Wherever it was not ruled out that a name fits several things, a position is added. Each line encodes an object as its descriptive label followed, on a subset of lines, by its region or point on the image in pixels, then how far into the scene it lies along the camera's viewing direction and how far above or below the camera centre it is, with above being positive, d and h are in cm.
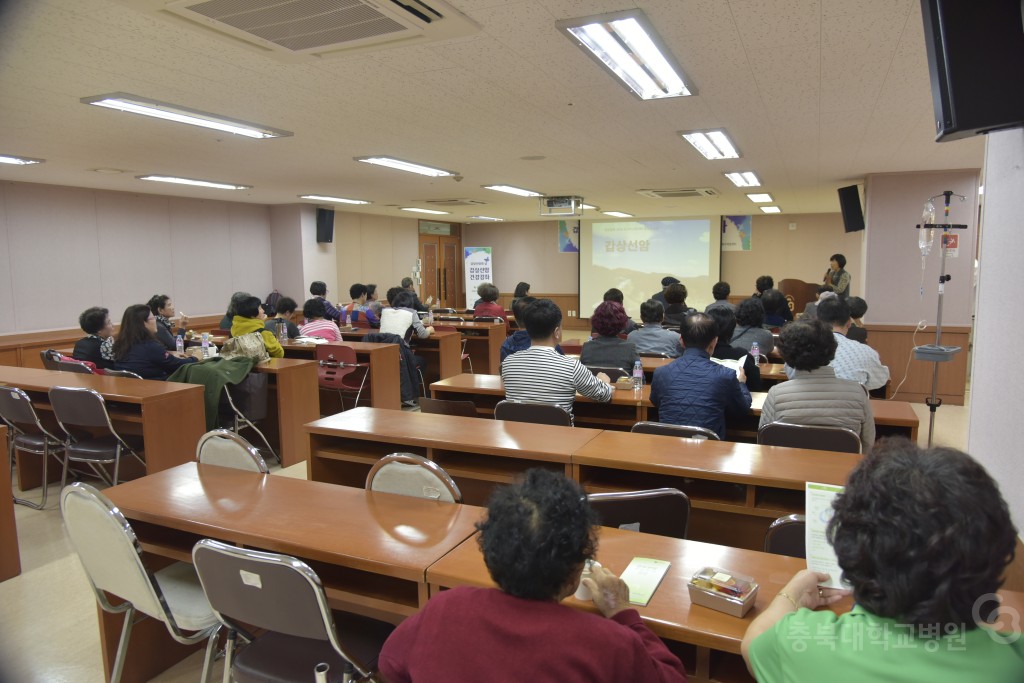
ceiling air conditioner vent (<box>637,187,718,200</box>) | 875 +118
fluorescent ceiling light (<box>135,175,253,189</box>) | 711 +114
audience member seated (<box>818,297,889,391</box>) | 415 -60
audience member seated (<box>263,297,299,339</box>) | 668 -46
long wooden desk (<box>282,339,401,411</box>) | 617 -91
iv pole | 397 -51
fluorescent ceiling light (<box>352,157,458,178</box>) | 597 +112
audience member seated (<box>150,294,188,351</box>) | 610 -41
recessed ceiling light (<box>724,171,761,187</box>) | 724 +116
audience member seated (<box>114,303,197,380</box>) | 483 -55
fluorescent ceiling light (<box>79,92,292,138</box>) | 370 +106
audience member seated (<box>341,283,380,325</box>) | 818 -42
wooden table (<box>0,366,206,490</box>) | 398 -90
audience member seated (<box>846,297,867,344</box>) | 534 -34
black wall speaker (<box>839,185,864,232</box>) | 744 +79
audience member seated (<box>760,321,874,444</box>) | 278 -54
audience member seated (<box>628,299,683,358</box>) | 521 -52
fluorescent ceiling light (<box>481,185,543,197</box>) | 826 +117
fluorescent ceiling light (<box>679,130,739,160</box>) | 494 +112
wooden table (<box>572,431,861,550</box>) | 224 -72
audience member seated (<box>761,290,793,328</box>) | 632 -34
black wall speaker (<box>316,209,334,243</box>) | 1063 +91
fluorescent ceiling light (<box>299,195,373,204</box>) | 918 +118
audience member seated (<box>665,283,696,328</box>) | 639 -31
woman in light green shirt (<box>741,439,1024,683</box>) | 93 -46
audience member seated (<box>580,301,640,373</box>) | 430 -48
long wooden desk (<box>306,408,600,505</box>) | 265 -73
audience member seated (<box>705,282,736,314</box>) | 652 -17
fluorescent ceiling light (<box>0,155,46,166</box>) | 563 +109
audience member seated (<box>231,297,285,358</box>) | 526 -39
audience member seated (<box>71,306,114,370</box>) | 493 -53
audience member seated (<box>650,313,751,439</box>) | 310 -57
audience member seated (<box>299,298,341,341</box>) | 673 -51
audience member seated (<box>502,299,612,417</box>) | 339 -53
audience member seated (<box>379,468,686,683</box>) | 111 -64
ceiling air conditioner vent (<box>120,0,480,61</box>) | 233 +102
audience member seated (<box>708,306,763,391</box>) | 370 -35
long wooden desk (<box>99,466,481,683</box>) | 180 -79
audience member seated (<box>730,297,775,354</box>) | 505 -44
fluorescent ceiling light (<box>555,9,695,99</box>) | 262 +107
